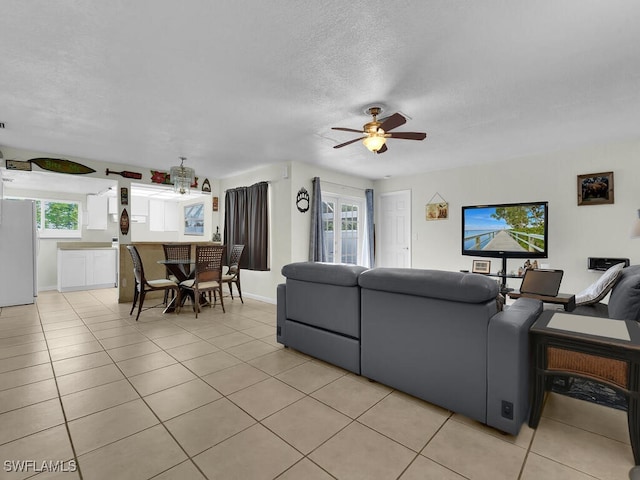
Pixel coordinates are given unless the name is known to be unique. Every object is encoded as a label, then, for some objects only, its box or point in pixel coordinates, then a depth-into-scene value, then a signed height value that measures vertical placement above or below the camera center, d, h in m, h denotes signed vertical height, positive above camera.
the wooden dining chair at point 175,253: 4.72 -0.23
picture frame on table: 4.90 -0.44
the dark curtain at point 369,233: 6.47 +0.13
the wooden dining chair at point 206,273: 4.20 -0.48
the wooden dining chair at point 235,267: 4.99 -0.48
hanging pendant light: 4.68 +0.94
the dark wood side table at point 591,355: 1.42 -0.58
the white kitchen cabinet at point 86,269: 6.18 -0.64
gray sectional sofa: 1.62 -0.60
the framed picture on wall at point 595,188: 4.05 +0.68
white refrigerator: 4.62 -0.21
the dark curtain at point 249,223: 5.32 +0.29
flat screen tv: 4.43 +0.14
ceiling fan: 2.88 +0.98
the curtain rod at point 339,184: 5.62 +1.05
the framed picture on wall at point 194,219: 7.91 +0.53
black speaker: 3.94 -0.31
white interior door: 6.19 +0.19
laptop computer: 3.02 -0.43
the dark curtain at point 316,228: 5.18 +0.19
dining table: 4.41 -0.49
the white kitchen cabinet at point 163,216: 8.46 +0.64
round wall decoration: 5.08 +0.65
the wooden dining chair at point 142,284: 4.07 -0.62
